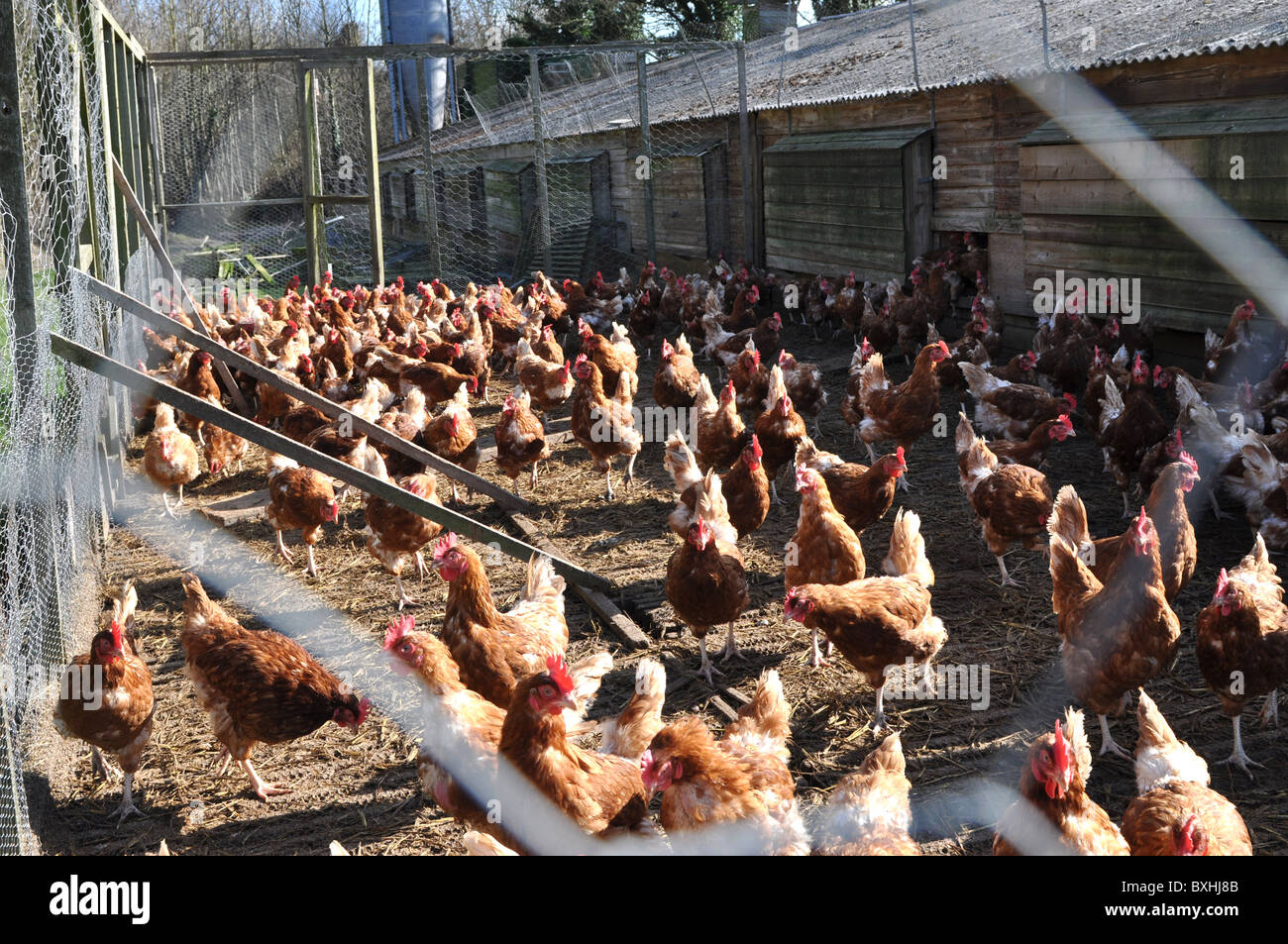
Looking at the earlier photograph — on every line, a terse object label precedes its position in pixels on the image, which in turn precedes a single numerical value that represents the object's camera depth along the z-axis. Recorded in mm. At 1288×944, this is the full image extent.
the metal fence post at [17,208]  3851
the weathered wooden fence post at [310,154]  13195
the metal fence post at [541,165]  14000
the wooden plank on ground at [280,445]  4016
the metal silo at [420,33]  29797
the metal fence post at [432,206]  14445
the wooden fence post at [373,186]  12880
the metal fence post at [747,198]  14375
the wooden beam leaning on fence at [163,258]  8445
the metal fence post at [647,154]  14008
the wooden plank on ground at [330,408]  6137
